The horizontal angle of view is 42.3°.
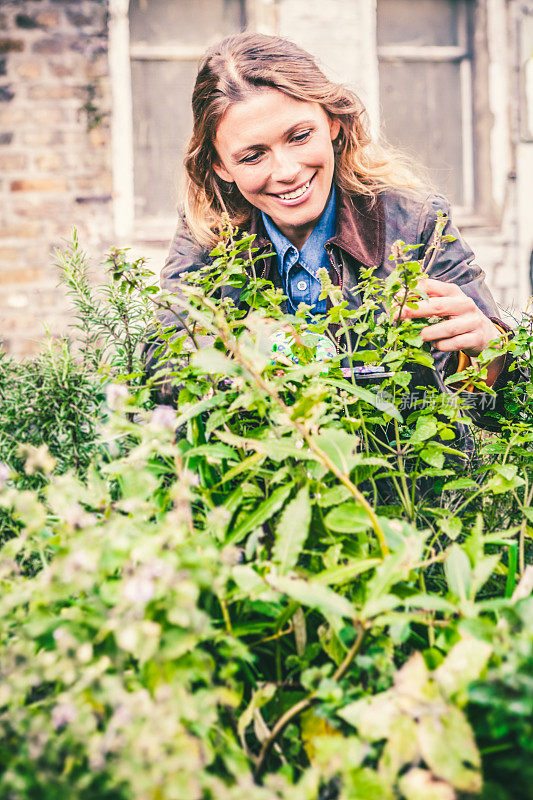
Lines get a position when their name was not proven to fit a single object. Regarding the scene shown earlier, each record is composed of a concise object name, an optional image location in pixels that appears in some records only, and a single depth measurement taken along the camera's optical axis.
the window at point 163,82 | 4.40
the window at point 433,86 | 4.68
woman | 1.64
